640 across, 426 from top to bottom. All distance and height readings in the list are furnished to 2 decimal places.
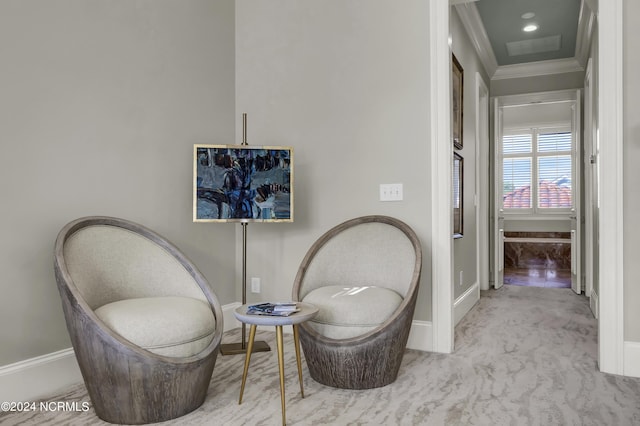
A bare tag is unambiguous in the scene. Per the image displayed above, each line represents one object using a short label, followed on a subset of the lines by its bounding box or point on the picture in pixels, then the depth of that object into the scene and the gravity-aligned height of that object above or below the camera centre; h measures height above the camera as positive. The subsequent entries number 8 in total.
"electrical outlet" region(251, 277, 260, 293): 3.52 -0.52
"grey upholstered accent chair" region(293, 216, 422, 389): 2.22 -0.49
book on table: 1.99 -0.41
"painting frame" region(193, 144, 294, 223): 2.81 +0.21
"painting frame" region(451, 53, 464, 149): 3.99 +1.05
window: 7.70 +0.76
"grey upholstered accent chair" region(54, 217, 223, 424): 1.79 -0.45
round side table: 1.88 -0.43
